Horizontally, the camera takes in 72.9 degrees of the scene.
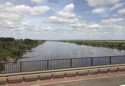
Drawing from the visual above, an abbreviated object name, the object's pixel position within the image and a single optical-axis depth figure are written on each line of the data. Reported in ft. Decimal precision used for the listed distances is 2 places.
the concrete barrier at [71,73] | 20.28
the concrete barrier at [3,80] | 17.25
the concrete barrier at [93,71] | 21.56
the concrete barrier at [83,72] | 20.85
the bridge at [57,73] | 17.85
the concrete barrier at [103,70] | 22.11
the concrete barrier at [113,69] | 22.68
